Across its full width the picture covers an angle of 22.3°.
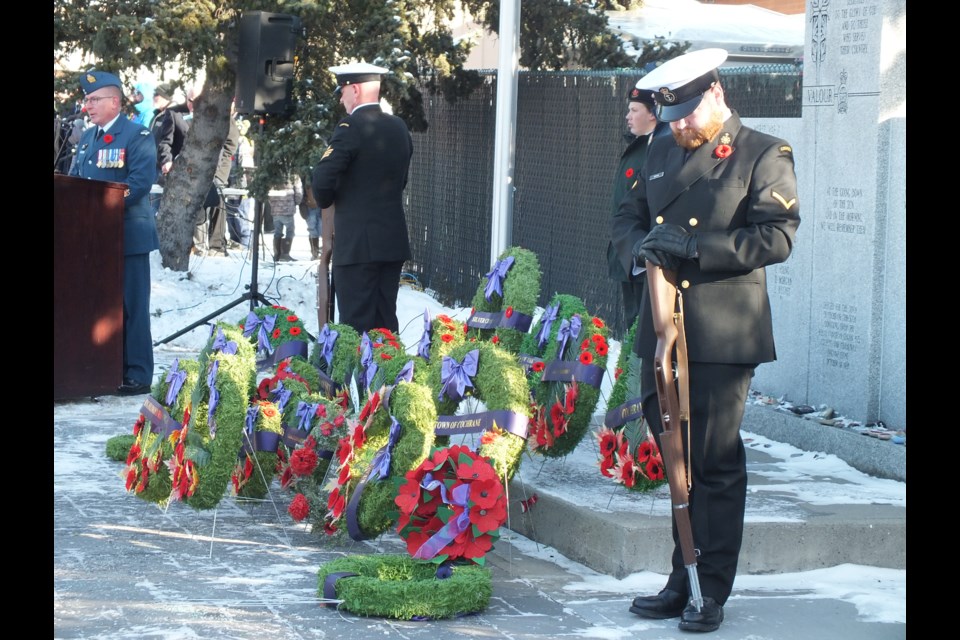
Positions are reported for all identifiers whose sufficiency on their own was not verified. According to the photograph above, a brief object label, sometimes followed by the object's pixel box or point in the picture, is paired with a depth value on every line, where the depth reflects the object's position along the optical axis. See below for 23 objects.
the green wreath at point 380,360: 10.32
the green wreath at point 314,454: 10.25
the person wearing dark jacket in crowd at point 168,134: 27.08
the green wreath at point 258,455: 10.56
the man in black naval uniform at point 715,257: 7.81
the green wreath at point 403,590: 8.24
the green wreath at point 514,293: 11.46
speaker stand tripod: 18.33
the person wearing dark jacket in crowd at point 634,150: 11.32
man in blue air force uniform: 16.02
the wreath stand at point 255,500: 10.07
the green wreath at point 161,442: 10.30
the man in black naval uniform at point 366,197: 13.98
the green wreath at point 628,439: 10.02
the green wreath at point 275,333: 12.47
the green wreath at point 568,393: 10.64
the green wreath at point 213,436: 9.76
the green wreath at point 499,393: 9.20
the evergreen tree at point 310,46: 19.89
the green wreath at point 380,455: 9.00
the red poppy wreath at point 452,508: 8.58
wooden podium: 15.36
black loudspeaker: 18.44
